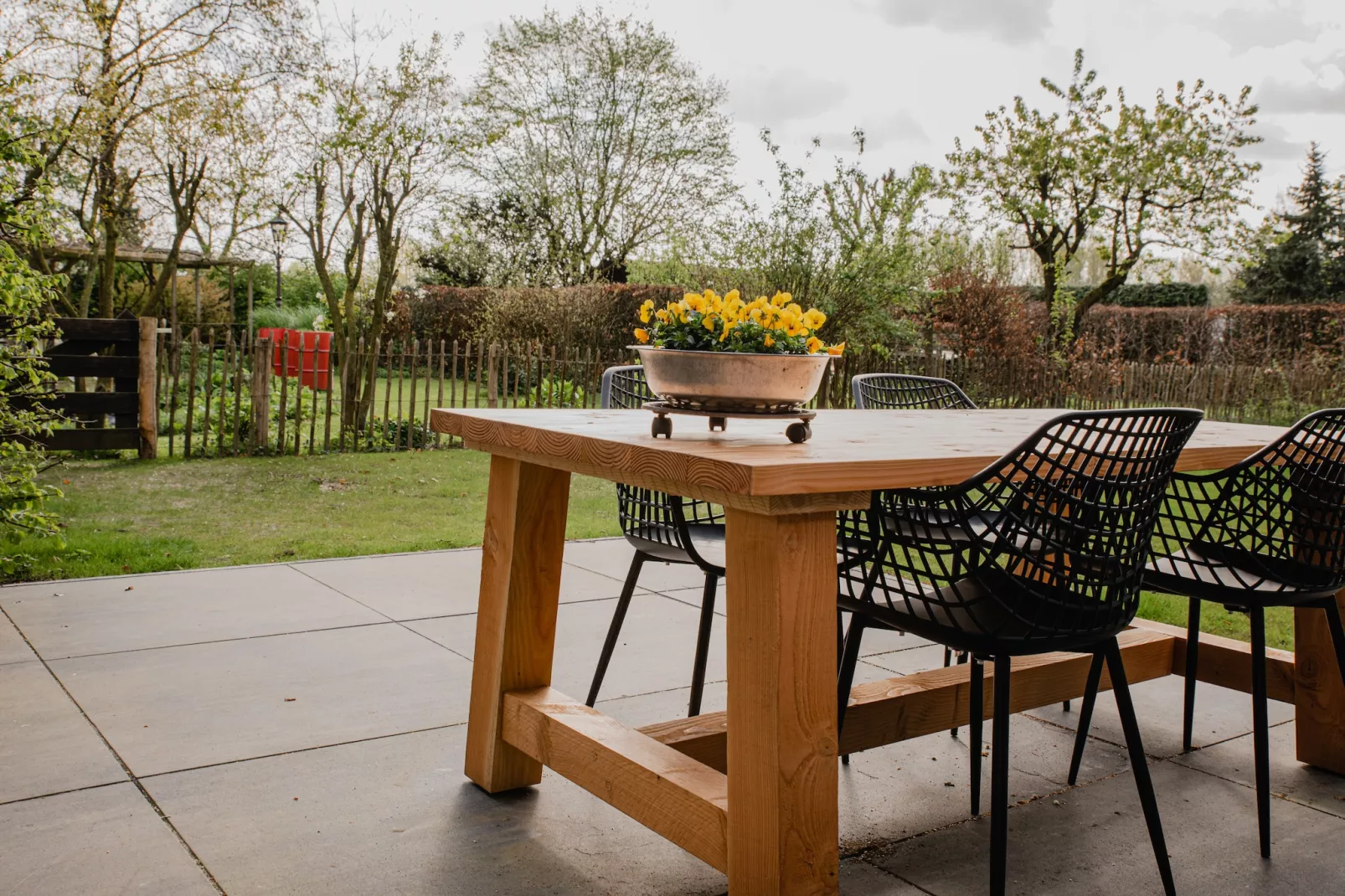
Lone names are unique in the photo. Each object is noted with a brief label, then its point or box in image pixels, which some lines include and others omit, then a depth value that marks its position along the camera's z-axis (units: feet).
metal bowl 6.43
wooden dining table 5.47
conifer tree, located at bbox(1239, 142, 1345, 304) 73.20
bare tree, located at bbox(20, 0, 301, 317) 33.99
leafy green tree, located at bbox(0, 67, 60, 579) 12.37
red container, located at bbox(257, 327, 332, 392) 27.84
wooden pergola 41.39
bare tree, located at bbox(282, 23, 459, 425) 31.63
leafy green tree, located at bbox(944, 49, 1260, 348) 48.37
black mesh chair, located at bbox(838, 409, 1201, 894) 6.19
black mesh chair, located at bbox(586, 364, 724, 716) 8.62
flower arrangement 6.53
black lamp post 48.95
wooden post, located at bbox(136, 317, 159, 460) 24.98
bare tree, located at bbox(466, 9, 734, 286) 61.46
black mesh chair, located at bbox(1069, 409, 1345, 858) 7.71
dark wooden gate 23.98
